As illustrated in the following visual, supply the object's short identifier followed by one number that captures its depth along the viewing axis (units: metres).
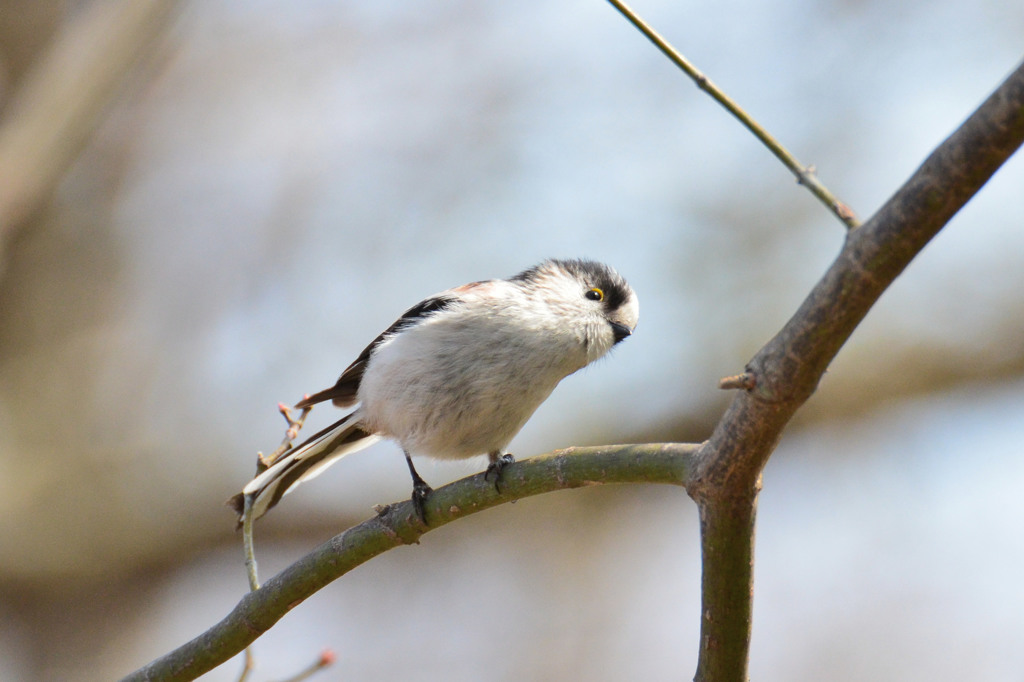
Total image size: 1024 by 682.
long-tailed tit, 6.53
